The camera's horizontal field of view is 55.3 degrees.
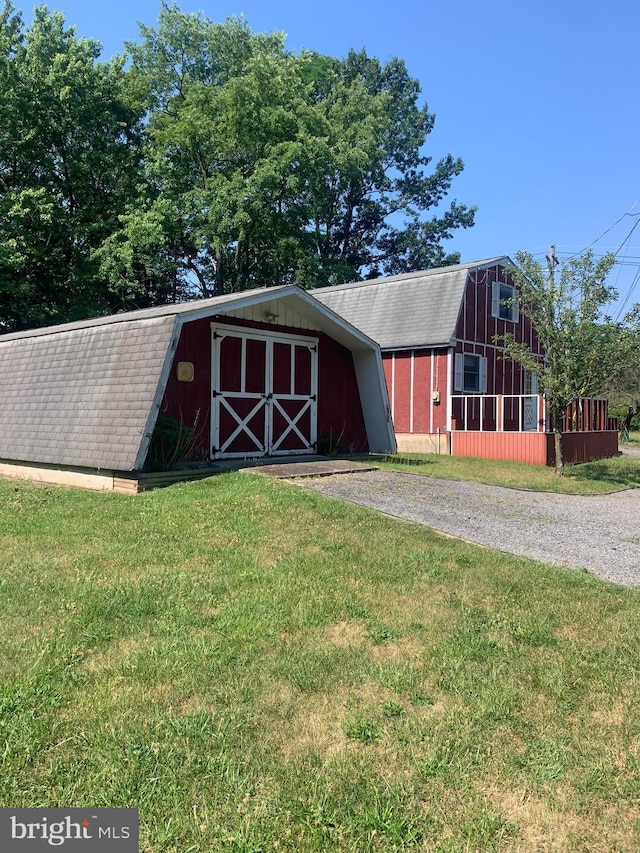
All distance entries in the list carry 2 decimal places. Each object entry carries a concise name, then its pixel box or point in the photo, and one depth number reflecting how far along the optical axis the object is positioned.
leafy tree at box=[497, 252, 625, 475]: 11.97
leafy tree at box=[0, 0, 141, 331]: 22.00
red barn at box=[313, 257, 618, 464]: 17.75
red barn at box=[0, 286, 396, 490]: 8.95
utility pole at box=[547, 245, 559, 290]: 12.71
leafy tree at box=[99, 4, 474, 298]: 24.89
